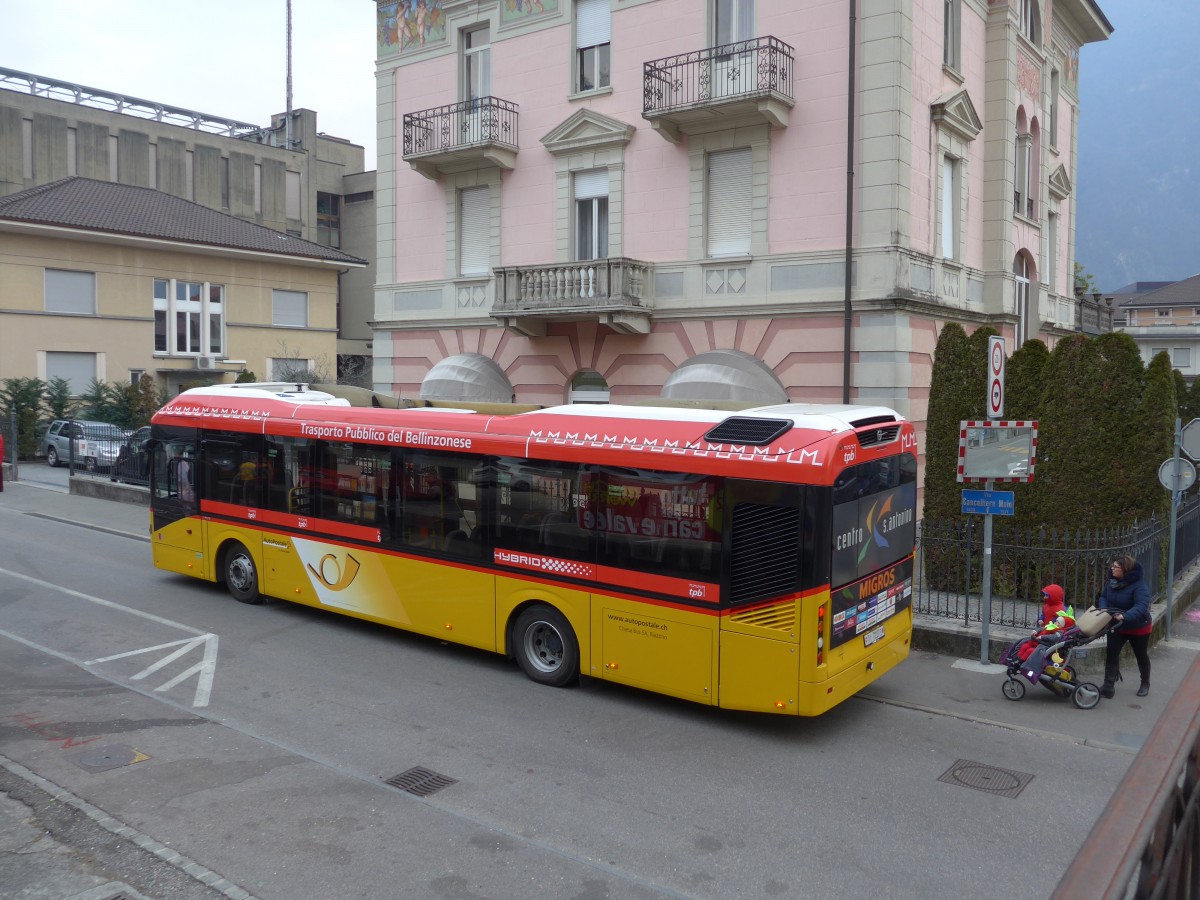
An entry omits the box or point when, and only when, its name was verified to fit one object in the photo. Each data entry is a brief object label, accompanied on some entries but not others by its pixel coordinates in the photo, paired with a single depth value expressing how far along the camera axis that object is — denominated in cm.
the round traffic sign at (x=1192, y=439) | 1305
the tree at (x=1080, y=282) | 4782
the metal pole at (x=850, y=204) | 1731
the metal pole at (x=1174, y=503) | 1280
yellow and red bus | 898
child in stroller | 1023
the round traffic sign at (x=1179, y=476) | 1282
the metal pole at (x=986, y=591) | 1141
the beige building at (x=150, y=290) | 3631
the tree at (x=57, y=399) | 3478
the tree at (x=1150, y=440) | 1380
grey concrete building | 4866
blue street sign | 1133
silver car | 2747
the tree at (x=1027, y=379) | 1457
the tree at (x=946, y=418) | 1489
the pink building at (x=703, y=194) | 1772
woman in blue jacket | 1019
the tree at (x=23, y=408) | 3328
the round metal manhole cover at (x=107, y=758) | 829
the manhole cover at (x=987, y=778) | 816
